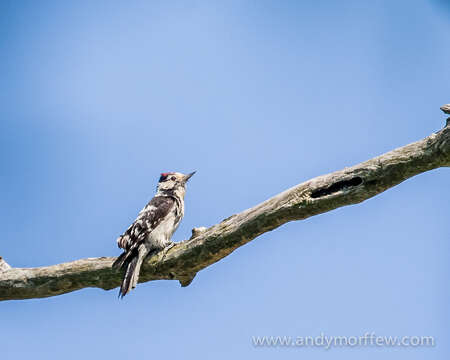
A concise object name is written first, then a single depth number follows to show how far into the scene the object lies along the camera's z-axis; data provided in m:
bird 11.44
